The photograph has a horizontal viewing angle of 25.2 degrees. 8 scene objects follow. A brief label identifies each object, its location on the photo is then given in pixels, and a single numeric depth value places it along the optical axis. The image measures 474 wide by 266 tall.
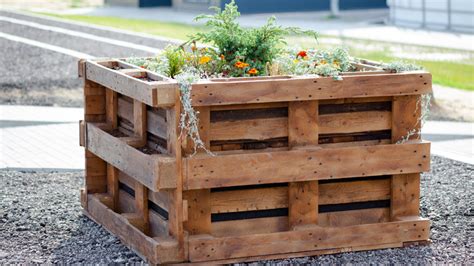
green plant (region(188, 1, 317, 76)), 7.11
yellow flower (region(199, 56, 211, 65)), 7.09
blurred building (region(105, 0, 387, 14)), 33.53
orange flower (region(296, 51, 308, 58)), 7.50
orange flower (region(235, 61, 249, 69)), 6.90
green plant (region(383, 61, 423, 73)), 6.86
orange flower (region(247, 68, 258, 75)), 6.84
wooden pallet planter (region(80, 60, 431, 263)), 6.33
